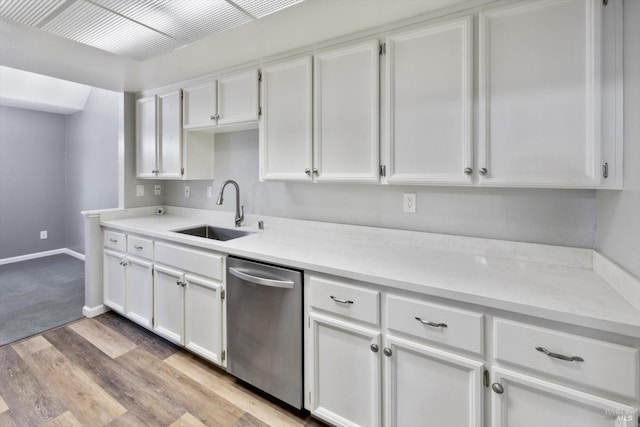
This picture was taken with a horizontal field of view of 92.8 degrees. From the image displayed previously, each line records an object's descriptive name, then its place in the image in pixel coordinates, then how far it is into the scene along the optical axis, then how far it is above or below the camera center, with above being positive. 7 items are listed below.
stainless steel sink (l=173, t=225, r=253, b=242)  2.56 -0.19
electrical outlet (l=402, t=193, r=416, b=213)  1.93 +0.05
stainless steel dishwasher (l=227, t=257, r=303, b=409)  1.66 -0.68
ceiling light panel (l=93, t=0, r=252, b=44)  1.51 +1.03
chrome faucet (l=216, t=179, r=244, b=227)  2.55 -0.01
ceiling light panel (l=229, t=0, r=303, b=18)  1.48 +1.02
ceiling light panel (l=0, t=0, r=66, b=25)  1.50 +1.04
